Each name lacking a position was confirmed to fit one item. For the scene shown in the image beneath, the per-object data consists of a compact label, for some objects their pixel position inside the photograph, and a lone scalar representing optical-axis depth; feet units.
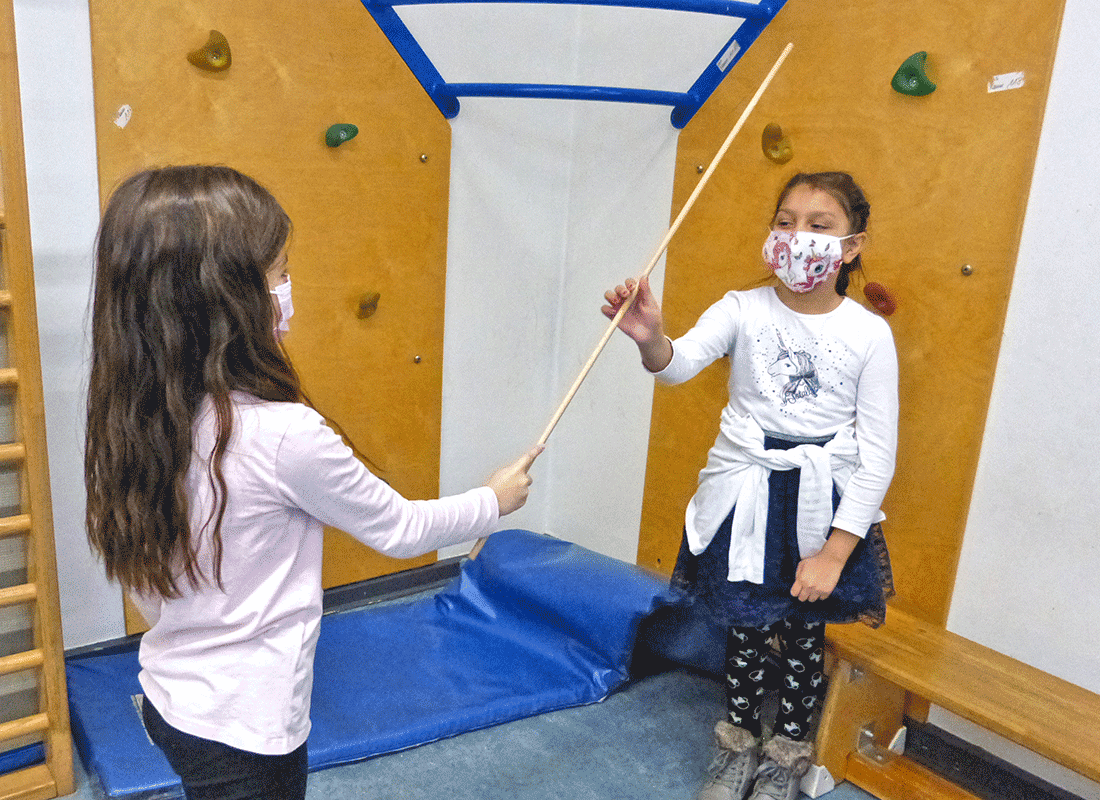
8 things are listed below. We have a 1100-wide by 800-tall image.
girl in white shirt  5.26
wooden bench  5.24
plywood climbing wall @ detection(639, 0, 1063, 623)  5.85
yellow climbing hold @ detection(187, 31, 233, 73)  6.47
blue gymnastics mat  6.20
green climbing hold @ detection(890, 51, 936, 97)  6.09
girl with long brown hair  3.14
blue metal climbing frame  6.80
